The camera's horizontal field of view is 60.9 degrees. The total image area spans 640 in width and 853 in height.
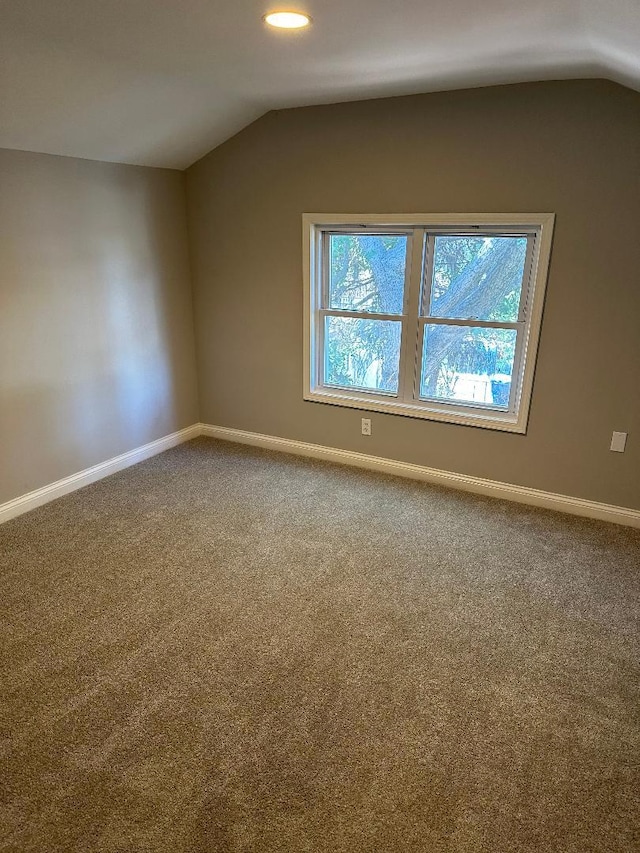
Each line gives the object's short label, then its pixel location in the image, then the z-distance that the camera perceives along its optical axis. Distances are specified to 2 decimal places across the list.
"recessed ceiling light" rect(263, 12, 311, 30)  1.86
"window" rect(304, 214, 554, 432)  3.12
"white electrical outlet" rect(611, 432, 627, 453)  2.98
